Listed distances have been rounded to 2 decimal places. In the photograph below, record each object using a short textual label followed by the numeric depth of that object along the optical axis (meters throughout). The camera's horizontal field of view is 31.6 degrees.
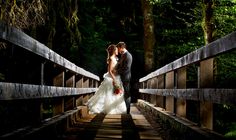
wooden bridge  3.35
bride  11.01
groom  10.58
